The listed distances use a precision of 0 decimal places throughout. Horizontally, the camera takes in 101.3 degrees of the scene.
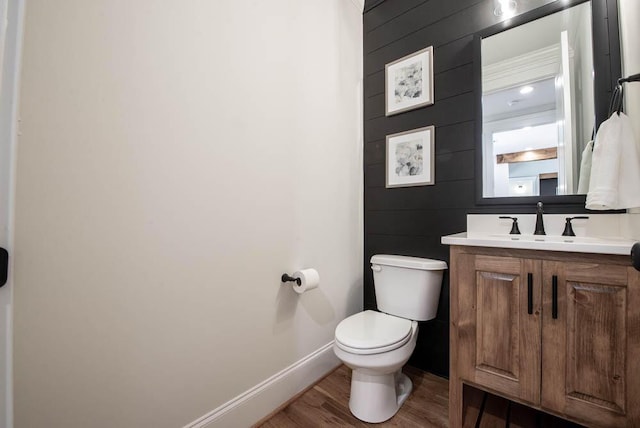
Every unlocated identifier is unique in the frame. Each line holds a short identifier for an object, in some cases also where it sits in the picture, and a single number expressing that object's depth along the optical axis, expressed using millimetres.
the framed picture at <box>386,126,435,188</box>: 1690
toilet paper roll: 1382
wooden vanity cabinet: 850
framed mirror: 1229
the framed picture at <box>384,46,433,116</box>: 1700
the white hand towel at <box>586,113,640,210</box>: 1021
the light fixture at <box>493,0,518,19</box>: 1432
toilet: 1232
